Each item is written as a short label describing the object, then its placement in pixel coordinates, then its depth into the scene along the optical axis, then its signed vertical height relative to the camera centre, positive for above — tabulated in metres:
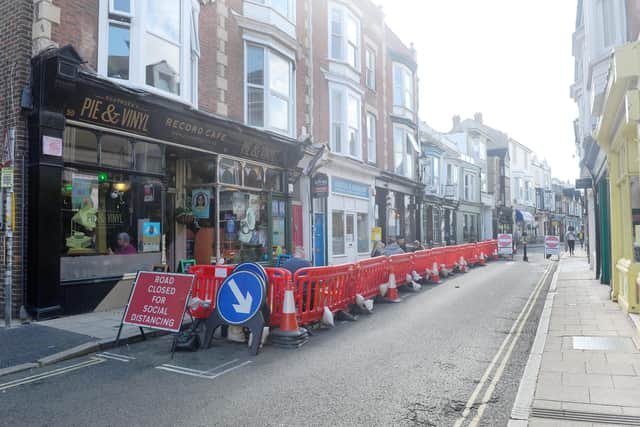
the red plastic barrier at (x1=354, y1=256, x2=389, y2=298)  10.05 -1.01
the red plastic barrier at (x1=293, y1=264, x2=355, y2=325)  7.82 -1.04
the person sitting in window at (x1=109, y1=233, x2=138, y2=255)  9.83 -0.29
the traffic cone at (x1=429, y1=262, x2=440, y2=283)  15.50 -1.45
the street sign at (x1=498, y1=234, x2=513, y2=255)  26.12 -0.84
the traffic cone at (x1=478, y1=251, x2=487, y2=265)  22.69 -1.42
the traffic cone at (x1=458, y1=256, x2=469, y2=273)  19.22 -1.42
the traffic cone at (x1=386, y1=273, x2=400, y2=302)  11.40 -1.44
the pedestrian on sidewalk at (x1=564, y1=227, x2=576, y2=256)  30.55 -0.76
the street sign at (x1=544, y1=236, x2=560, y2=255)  26.75 -0.94
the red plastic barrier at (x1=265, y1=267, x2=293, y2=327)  7.34 -0.94
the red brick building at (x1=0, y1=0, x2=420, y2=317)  8.33 +2.28
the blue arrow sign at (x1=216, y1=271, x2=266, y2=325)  6.91 -0.96
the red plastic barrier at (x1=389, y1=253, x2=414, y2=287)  12.50 -0.97
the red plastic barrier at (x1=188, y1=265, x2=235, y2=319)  7.72 -0.81
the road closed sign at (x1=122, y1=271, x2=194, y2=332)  6.81 -1.00
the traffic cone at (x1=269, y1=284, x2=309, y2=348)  7.06 -1.49
